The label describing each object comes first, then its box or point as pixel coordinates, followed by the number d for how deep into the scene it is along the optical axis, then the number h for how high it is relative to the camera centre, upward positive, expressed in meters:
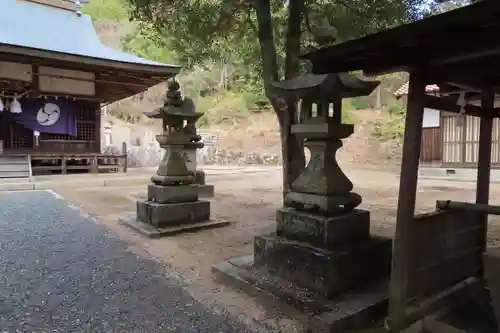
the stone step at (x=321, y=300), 2.89 -1.27
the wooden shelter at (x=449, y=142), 14.41 +0.45
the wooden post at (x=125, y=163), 14.52 -0.53
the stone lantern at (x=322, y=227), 3.30 -0.72
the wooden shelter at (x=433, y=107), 2.32 +0.37
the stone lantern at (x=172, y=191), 6.11 -0.71
